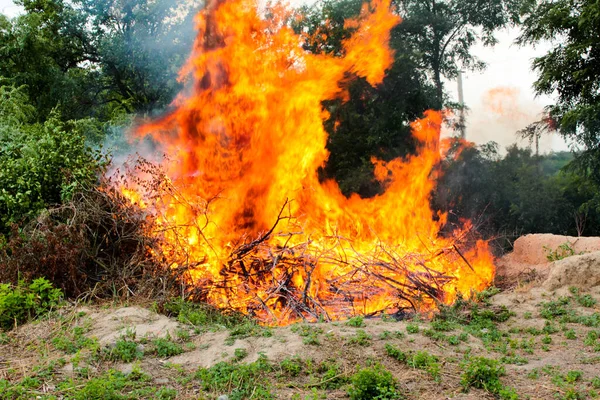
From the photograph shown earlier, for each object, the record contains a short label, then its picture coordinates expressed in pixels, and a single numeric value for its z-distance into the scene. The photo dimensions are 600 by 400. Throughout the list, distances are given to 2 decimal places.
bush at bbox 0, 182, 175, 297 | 7.03
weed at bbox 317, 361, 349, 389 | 4.36
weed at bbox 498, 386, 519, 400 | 4.13
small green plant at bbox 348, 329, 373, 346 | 5.03
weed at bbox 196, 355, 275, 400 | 4.19
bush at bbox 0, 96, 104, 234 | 7.97
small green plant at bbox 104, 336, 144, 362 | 4.96
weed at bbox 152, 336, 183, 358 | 5.07
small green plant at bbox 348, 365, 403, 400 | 4.08
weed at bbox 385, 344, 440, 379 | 4.53
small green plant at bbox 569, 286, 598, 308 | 6.91
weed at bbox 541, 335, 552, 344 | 5.66
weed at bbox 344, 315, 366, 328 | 5.52
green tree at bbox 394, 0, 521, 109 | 19.91
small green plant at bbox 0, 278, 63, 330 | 6.29
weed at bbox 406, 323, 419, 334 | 5.46
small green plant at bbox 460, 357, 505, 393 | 4.29
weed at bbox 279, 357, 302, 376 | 4.55
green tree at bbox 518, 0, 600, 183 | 15.89
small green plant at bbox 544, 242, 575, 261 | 9.65
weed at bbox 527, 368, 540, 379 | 4.55
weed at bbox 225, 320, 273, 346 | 5.33
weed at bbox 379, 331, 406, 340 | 5.18
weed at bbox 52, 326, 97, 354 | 5.21
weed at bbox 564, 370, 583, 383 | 4.46
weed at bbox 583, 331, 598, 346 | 5.49
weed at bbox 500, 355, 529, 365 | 4.97
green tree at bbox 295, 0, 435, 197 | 18.91
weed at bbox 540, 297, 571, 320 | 6.65
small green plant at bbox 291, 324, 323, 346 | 5.01
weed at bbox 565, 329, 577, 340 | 5.79
